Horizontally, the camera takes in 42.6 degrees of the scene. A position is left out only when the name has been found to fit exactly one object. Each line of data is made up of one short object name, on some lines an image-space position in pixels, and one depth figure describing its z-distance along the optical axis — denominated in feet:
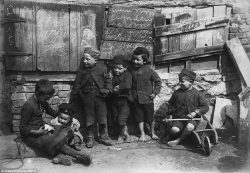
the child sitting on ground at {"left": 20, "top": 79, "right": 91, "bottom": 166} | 15.76
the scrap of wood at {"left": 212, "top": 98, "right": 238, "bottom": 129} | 20.62
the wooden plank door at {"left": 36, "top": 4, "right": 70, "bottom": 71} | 18.81
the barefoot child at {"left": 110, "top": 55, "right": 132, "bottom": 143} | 18.79
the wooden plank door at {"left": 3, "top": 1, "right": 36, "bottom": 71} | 18.45
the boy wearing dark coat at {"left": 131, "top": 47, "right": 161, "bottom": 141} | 18.94
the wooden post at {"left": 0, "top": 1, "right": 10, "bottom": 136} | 18.46
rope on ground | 15.78
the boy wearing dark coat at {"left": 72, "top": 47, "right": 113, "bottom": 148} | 18.56
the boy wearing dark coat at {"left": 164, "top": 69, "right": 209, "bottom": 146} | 18.01
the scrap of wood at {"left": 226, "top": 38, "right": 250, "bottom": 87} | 19.75
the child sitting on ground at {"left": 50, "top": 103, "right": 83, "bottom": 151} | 16.98
